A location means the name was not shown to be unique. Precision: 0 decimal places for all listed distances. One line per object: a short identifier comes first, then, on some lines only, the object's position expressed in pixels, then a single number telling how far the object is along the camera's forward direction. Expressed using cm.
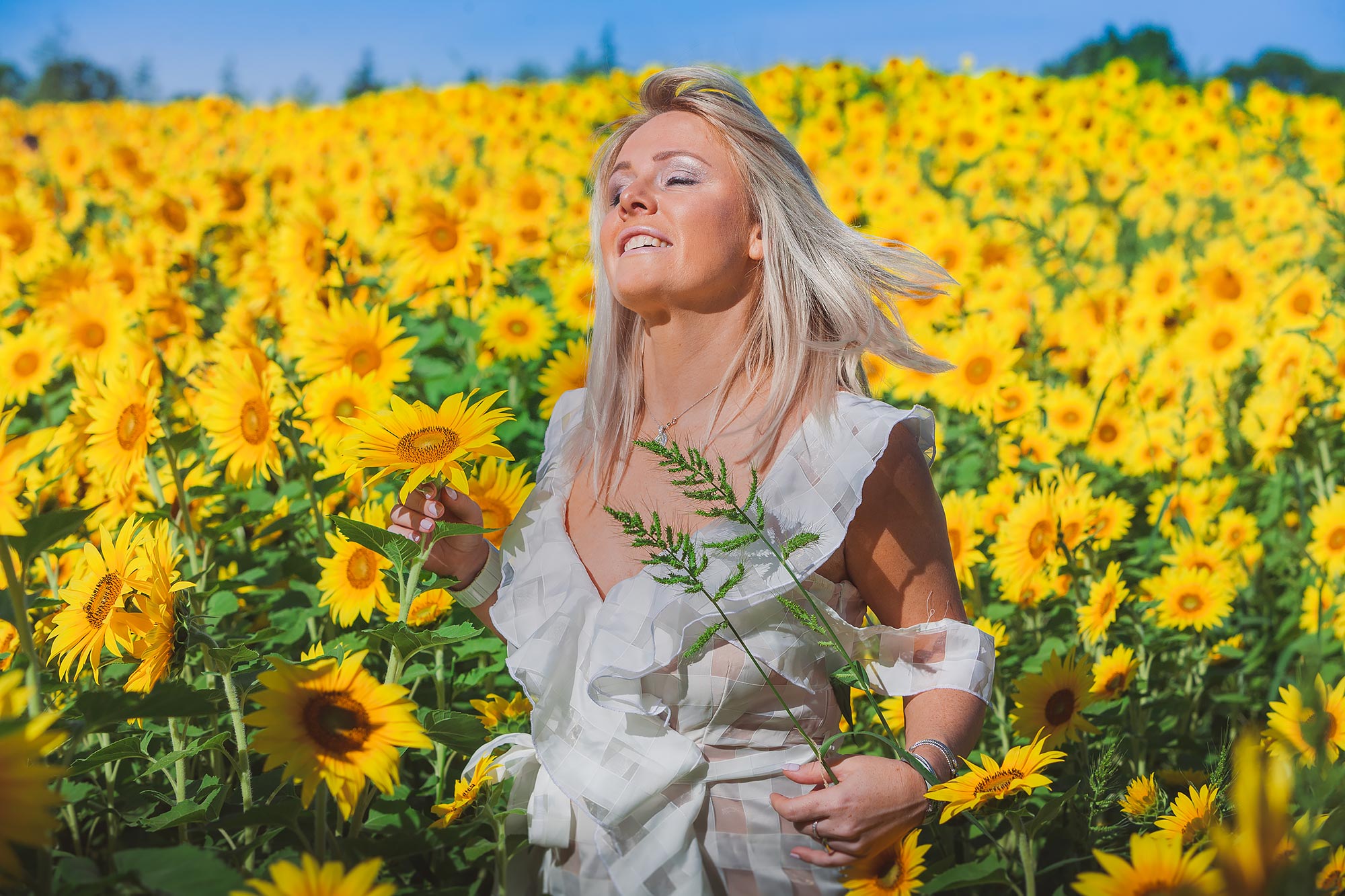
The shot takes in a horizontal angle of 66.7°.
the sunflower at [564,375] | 276
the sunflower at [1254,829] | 64
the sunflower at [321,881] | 92
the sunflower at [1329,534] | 269
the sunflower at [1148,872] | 102
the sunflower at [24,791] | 80
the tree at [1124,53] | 1296
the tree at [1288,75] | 1231
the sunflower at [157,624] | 129
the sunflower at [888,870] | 140
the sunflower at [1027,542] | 233
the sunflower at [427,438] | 135
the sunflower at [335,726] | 108
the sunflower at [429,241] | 349
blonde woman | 148
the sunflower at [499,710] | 193
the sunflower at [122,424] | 189
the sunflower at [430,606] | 192
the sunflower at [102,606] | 129
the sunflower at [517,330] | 316
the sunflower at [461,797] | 141
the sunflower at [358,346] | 223
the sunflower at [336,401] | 208
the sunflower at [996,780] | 128
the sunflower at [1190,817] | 127
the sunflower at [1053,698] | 183
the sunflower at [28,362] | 292
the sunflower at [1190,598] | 239
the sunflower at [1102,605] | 218
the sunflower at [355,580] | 179
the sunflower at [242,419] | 198
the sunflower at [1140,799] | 143
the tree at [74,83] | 1552
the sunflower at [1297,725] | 125
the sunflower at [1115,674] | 206
